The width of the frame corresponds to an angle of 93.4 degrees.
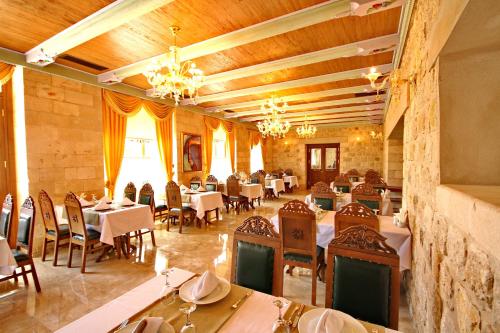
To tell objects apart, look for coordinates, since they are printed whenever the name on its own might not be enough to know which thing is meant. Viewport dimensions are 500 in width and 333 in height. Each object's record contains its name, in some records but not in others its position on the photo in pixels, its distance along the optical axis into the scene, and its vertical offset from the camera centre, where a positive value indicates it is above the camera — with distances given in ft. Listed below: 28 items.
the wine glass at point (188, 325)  3.45 -2.43
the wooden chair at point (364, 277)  4.51 -2.38
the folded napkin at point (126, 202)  12.72 -2.15
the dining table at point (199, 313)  3.57 -2.52
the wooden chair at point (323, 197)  12.88 -2.09
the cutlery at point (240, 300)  4.08 -2.51
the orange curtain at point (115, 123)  16.01 +2.80
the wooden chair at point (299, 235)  7.84 -2.64
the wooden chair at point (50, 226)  10.74 -2.98
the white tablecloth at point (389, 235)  7.82 -2.75
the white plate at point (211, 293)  4.16 -2.44
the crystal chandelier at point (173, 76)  9.79 +3.80
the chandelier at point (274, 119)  18.75 +3.61
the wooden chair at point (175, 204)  15.90 -2.87
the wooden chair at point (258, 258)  5.50 -2.35
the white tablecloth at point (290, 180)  33.17 -2.86
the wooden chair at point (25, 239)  8.44 -2.86
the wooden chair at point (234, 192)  20.65 -2.76
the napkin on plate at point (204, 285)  4.20 -2.28
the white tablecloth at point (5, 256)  7.35 -2.88
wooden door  36.24 -0.46
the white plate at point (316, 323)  3.36 -2.44
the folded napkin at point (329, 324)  3.20 -2.28
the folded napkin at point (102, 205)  11.58 -2.11
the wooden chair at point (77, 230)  10.26 -3.04
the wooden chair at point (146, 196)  15.08 -2.16
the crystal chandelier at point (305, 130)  27.27 +3.39
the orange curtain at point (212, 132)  25.11 +3.36
